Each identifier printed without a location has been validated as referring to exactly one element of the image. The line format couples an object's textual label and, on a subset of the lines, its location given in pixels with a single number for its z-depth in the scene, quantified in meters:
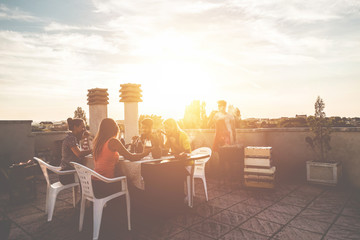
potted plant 5.40
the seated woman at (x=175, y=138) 4.46
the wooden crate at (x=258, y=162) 5.45
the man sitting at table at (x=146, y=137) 3.90
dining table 3.39
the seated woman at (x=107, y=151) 3.37
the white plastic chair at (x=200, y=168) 4.70
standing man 6.30
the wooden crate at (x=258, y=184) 5.32
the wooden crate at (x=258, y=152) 5.49
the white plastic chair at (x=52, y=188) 3.80
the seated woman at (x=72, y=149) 3.99
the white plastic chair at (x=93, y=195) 3.09
